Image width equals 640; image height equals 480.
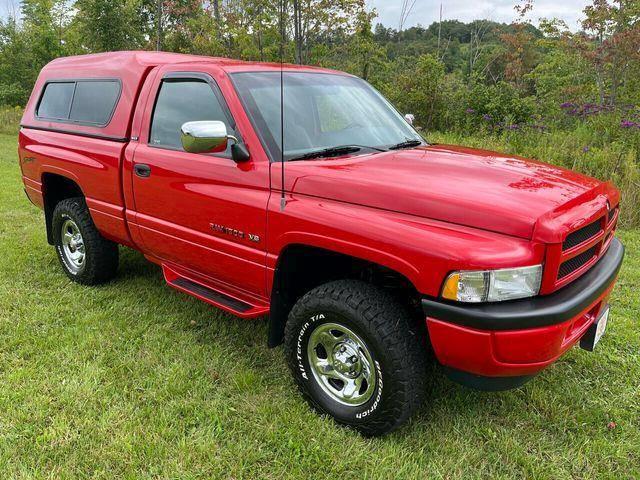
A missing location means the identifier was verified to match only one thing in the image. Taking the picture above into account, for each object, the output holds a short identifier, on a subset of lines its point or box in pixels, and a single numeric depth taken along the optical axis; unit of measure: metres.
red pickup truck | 2.06
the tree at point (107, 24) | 14.37
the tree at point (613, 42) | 9.08
